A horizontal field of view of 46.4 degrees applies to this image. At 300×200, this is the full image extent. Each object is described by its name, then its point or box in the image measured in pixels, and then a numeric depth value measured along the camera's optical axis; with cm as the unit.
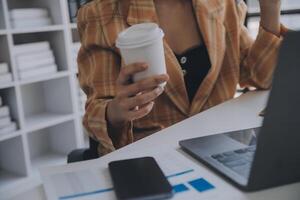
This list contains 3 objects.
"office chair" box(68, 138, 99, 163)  94
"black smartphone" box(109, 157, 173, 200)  48
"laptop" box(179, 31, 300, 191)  38
